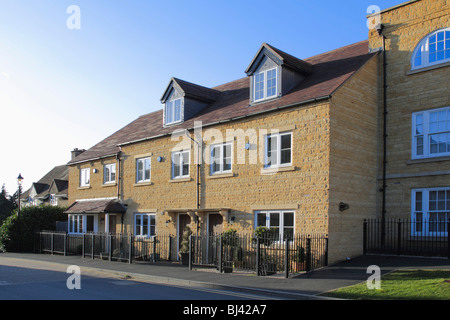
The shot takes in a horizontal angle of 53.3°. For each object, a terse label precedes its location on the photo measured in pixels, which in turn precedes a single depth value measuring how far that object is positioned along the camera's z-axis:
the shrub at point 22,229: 27.47
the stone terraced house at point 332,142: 15.93
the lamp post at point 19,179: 29.54
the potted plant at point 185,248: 19.30
